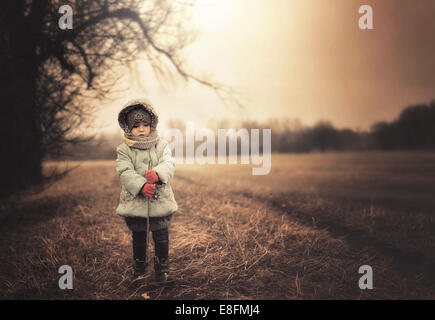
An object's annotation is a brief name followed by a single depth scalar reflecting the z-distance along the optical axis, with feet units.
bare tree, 15.64
